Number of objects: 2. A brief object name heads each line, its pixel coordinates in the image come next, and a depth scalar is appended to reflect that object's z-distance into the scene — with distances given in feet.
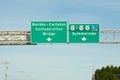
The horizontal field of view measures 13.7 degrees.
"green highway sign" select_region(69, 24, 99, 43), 166.91
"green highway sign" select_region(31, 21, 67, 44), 166.09
